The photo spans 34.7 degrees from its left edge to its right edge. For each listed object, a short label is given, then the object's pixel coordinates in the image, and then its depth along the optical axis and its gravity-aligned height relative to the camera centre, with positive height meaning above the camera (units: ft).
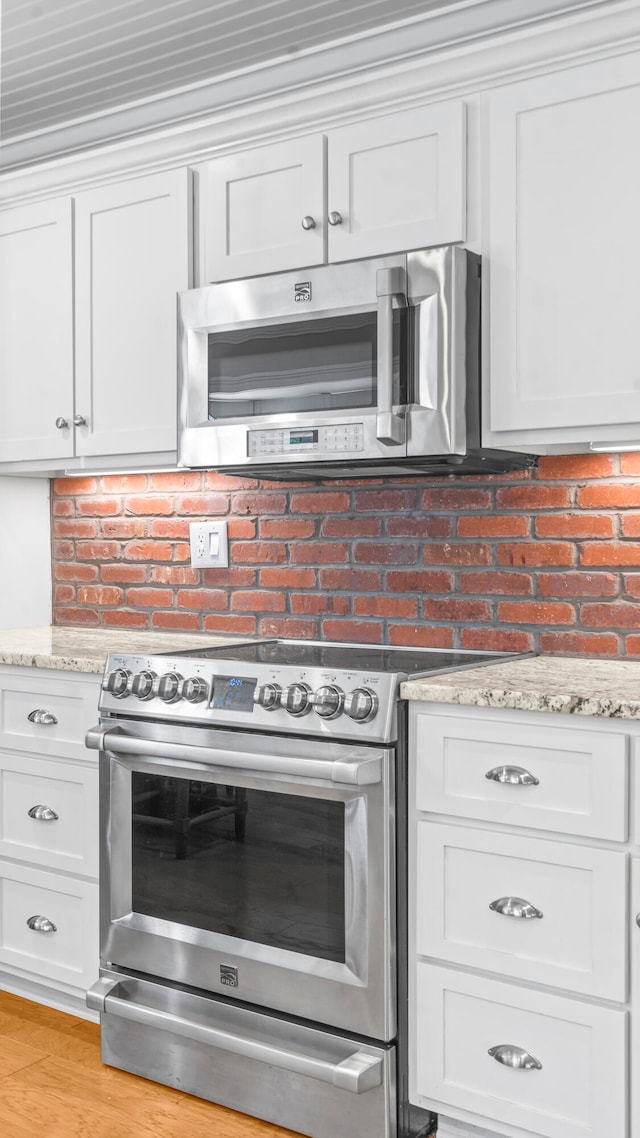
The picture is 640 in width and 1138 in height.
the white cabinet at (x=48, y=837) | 8.30 -2.37
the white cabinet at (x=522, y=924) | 5.85 -2.23
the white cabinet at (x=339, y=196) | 7.41 +2.75
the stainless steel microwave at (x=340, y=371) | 7.20 +1.36
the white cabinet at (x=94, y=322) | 8.96 +2.14
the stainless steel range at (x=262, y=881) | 6.55 -2.27
